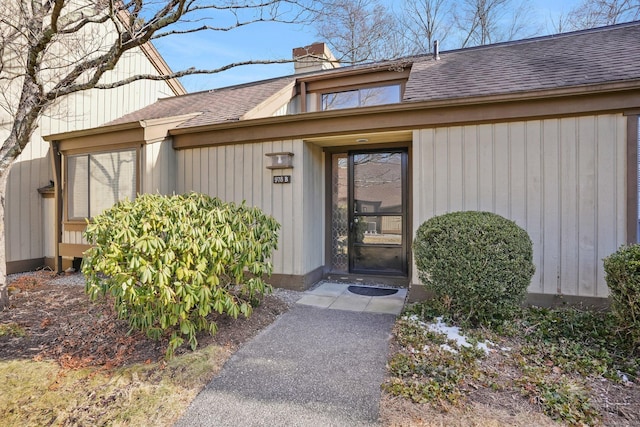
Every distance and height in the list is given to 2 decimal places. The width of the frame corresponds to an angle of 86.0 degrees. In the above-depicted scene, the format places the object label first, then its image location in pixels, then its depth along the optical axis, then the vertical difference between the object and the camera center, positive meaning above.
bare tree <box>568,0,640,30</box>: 8.59 +5.46
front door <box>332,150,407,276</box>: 5.62 +0.02
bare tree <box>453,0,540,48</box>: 12.09 +6.99
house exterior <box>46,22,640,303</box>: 3.96 +0.82
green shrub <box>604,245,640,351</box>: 2.77 -0.63
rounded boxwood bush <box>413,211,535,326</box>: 3.33 -0.52
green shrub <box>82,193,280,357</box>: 2.81 -0.41
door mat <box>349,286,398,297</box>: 5.05 -1.18
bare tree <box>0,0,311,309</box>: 3.93 +2.25
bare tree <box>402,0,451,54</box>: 12.33 +7.13
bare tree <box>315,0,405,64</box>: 5.16 +3.12
